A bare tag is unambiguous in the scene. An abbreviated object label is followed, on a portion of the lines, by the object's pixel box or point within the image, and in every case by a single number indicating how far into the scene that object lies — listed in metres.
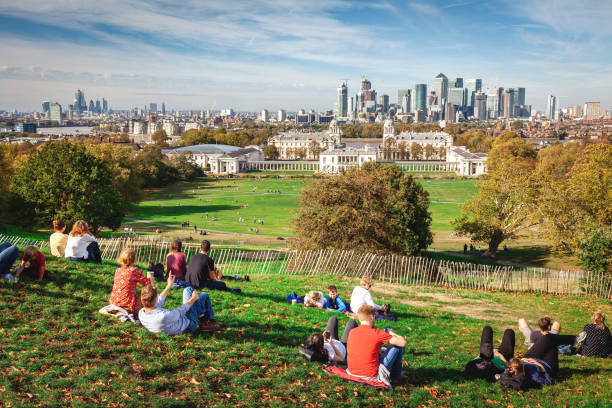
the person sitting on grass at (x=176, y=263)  11.39
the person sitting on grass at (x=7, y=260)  10.12
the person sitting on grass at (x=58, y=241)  12.50
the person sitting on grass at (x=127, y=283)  8.70
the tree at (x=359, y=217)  24.08
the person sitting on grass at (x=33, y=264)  10.30
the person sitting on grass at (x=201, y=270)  11.11
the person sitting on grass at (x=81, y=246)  12.23
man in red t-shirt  7.07
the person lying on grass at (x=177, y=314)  7.75
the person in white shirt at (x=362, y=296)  10.78
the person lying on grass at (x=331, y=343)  7.89
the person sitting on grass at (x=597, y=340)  9.85
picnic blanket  7.25
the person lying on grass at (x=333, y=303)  12.00
